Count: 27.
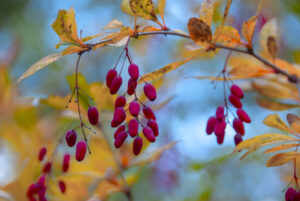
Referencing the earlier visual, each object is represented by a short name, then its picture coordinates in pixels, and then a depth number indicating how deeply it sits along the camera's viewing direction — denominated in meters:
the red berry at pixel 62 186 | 0.63
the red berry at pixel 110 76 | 0.57
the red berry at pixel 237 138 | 0.59
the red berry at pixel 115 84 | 0.56
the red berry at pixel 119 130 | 0.58
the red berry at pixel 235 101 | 0.60
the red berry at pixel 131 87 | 0.57
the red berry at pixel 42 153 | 0.63
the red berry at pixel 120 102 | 0.57
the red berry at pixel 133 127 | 0.57
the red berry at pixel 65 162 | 0.62
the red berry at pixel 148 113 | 0.58
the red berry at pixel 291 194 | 0.56
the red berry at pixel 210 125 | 0.59
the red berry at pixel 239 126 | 0.59
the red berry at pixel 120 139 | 0.57
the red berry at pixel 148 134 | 0.57
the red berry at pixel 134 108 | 0.57
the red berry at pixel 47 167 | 0.63
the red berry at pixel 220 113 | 0.59
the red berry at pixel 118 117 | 0.56
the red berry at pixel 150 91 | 0.57
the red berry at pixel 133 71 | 0.56
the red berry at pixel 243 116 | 0.59
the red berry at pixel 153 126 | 0.58
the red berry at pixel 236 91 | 0.59
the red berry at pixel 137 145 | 0.58
